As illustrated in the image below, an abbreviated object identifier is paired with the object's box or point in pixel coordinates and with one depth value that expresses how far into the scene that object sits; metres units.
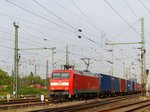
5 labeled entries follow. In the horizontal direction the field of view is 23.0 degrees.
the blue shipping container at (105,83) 48.28
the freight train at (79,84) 35.72
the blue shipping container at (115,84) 54.58
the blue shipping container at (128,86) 68.75
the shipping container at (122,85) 61.92
